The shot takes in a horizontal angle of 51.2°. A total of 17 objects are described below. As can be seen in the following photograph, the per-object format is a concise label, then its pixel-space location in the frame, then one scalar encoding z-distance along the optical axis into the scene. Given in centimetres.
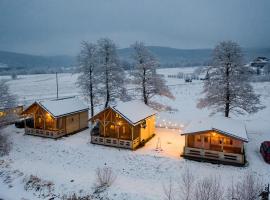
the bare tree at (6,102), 3869
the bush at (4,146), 2898
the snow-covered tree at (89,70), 3800
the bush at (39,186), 2206
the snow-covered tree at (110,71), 3725
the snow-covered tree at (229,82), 3144
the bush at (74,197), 2085
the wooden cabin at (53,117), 3338
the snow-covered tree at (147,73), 3688
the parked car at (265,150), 2509
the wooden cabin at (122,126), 2942
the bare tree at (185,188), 1916
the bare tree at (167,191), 1952
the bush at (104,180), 2149
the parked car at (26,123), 3670
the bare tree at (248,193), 1474
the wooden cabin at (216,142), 2537
